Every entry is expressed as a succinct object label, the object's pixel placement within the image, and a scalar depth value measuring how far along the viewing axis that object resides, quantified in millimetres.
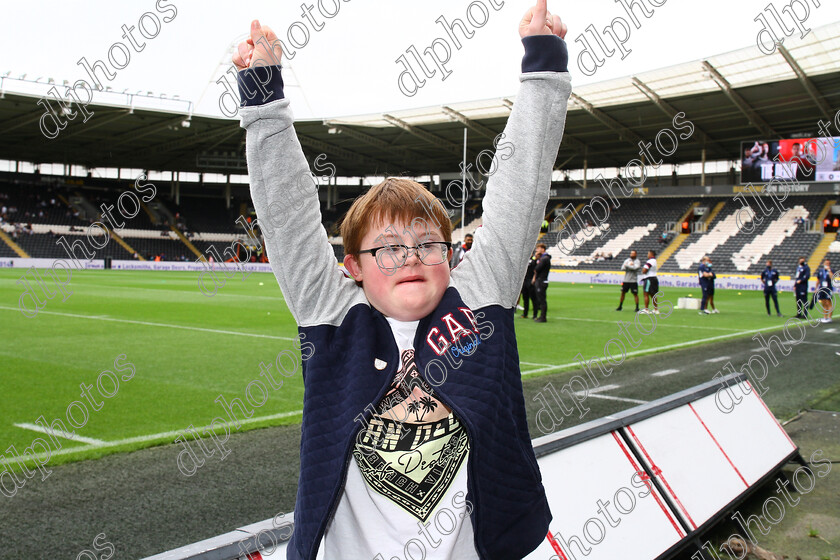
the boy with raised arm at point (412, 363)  1330
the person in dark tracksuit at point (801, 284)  16125
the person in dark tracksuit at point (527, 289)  14698
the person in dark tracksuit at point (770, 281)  16656
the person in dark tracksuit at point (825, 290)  15492
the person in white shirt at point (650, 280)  16203
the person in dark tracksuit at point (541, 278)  13840
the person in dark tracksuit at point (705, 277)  16547
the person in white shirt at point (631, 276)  16781
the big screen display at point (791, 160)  25359
